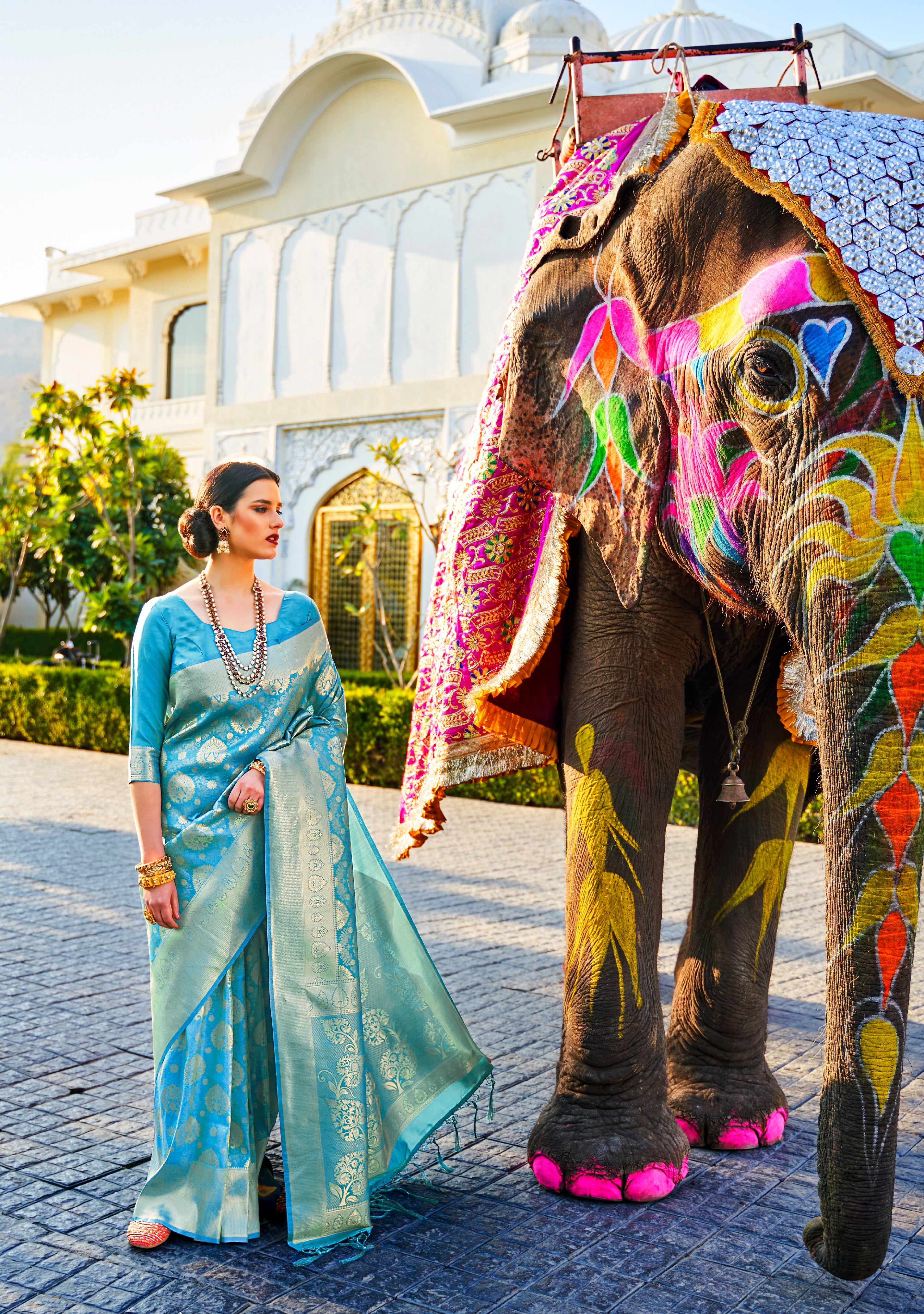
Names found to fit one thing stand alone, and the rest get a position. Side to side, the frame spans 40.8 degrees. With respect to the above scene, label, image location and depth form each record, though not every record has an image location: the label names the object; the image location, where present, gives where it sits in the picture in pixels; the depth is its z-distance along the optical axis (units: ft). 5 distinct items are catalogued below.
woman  7.80
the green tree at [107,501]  44.70
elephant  5.98
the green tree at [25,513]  49.42
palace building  46.55
